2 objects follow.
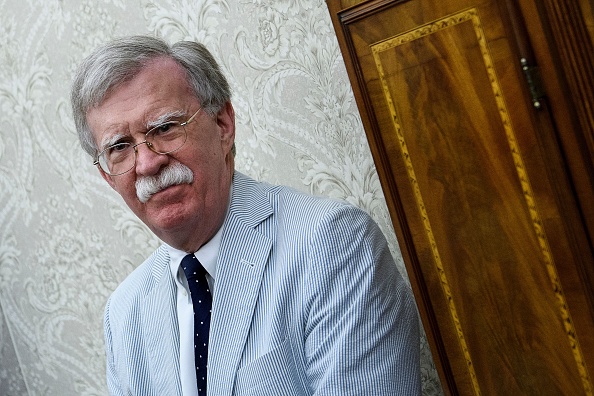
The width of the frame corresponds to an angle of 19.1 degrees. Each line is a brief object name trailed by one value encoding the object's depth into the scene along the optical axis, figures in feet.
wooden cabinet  5.89
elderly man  6.29
